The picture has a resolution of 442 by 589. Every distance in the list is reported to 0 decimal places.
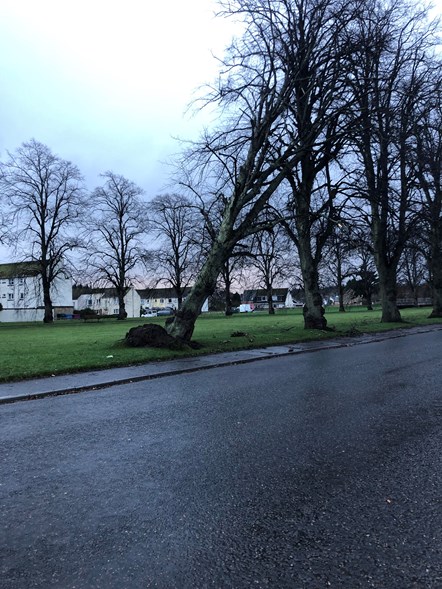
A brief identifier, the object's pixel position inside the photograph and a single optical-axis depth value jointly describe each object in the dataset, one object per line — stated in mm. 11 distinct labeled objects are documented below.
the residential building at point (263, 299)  131875
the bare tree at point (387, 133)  17375
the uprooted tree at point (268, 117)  15266
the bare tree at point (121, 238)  53750
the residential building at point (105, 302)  98000
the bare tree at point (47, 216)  46156
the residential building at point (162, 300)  126369
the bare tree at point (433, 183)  23234
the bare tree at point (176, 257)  57469
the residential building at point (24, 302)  68875
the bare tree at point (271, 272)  62594
